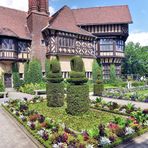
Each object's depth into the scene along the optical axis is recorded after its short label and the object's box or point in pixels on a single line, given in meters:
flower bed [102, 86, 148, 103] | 14.14
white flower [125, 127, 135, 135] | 6.55
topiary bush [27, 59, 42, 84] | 21.95
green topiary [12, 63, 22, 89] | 21.67
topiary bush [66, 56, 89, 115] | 9.41
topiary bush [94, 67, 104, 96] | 16.88
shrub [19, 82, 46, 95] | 19.24
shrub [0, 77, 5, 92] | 17.92
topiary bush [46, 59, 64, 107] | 11.65
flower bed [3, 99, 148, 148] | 5.78
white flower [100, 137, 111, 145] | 5.73
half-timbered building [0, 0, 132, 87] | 21.70
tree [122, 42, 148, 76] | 36.14
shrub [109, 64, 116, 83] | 26.72
